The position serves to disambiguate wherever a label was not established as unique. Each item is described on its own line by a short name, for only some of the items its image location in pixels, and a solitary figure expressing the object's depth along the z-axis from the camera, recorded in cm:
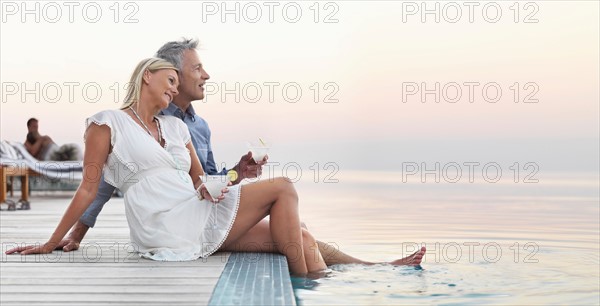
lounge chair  753
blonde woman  309
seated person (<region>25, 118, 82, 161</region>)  1030
